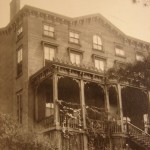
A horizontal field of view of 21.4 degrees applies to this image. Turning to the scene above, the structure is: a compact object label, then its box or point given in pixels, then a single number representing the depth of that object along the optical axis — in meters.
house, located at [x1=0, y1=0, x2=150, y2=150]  21.55
